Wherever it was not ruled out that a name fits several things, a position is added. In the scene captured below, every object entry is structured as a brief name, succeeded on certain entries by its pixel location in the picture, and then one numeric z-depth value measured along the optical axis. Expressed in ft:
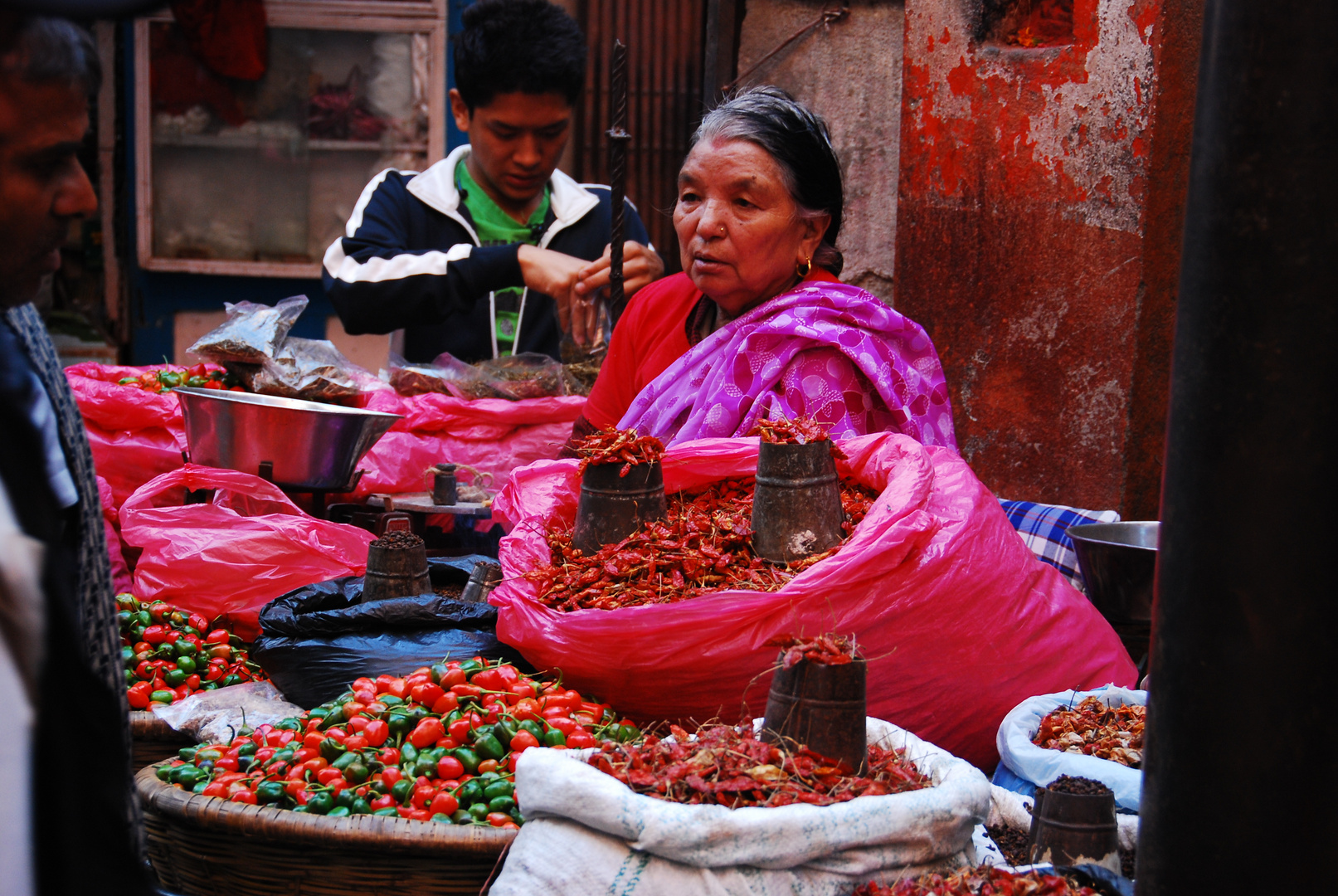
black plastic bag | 7.90
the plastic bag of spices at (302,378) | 12.13
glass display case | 21.77
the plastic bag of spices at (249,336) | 12.46
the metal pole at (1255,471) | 3.26
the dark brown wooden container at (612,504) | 7.68
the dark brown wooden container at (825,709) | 5.58
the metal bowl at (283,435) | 10.61
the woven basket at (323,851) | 5.83
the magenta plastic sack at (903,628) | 6.60
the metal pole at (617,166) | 11.75
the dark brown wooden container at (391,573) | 8.52
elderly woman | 9.23
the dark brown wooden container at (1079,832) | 5.59
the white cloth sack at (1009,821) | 6.03
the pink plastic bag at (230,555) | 10.07
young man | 14.30
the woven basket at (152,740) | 8.18
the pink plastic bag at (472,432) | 13.11
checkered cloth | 10.76
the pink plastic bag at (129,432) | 12.55
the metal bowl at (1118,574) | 8.28
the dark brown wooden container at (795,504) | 7.15
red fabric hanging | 21.80
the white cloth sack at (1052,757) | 6.52
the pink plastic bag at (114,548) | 11.02
